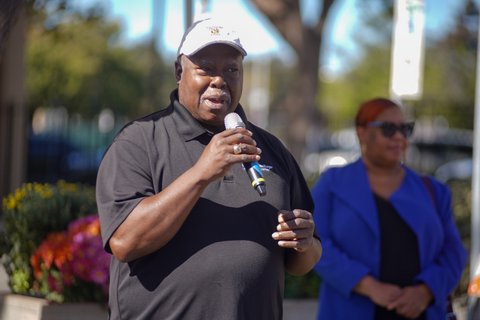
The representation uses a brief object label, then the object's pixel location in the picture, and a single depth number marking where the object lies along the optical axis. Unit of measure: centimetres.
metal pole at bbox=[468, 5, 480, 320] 703
